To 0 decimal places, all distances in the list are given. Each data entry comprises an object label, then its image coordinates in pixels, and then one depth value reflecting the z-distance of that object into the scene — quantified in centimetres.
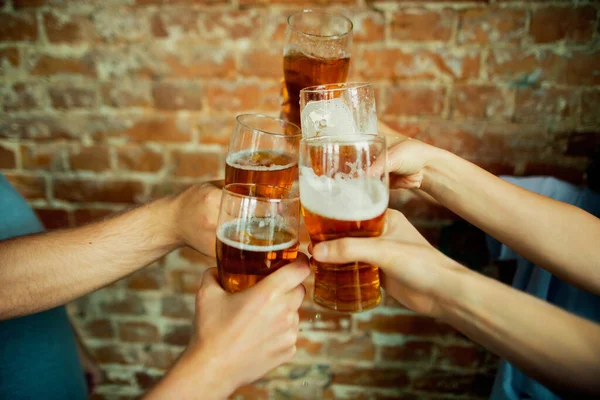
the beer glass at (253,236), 72
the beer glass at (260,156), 89
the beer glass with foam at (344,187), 69
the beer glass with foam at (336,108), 82
